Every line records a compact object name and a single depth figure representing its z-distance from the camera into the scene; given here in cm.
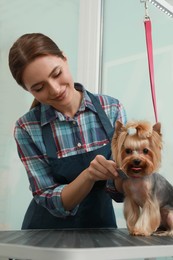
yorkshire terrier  117
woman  135
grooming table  74
